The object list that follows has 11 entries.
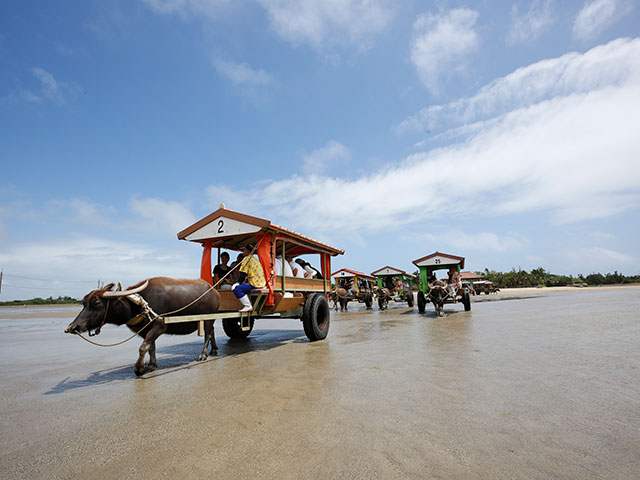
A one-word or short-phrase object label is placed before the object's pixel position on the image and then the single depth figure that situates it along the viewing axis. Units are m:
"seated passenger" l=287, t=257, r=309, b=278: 7.73
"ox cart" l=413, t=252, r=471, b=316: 13.21
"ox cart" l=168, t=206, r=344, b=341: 6.23
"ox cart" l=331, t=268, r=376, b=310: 20.67
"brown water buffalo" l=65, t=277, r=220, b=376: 4.52
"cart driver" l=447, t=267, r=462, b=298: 13.84
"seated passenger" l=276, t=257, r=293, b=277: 6.91
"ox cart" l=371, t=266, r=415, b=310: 19.41
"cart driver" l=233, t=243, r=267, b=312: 6.09
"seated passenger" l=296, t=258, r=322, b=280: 8.33
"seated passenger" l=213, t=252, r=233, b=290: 6.83
